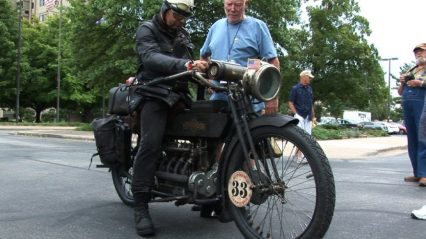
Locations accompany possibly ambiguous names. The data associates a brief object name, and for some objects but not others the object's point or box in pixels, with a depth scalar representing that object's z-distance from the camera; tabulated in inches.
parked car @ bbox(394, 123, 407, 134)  2272.5
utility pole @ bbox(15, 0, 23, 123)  1573.6
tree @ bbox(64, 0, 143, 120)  930.1
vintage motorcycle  136.3
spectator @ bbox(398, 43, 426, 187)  288.7
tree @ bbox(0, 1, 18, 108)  1694.1
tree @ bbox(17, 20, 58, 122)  1752.0
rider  167.9
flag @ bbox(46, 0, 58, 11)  1440.7
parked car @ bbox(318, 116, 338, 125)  2147.9
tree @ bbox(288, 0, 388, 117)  1574.8
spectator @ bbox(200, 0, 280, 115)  181.6
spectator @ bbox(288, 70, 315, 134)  428.8
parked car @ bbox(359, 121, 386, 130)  2141.1
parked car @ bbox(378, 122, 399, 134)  2233.3
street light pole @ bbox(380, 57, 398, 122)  2568.2
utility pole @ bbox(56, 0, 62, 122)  1599.9
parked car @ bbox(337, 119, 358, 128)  2122.3
